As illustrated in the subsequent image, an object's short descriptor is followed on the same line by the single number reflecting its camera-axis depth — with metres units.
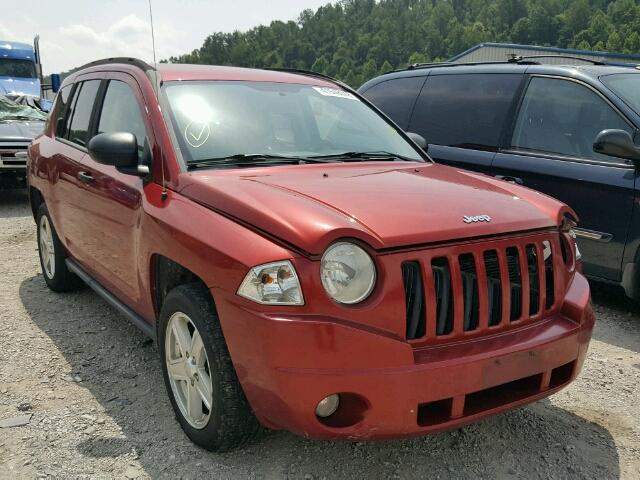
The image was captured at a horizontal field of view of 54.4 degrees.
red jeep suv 2.18
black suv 4.38
